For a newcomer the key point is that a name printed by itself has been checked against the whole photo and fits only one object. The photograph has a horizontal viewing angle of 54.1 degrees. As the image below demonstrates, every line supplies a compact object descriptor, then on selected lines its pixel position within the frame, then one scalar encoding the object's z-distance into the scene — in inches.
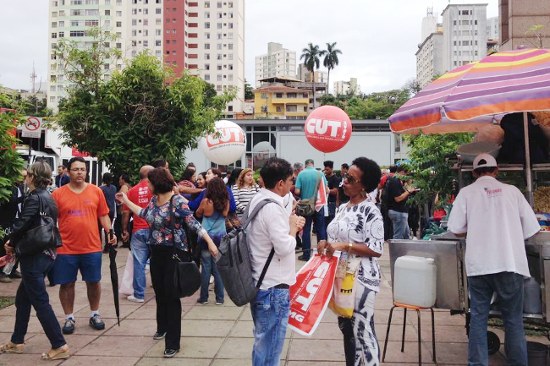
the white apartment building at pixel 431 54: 5831.7
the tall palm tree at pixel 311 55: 3875.5
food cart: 182.4
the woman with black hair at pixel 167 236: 211.2
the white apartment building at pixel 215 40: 5088.6
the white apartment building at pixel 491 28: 6422.2
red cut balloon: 535.8
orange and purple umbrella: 162.9
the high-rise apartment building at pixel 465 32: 5546.3
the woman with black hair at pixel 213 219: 287.6
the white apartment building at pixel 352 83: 7101.4
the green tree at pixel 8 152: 257.8
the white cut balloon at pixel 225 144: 587.2
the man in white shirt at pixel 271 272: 140.7
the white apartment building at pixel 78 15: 4913.9
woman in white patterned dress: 154.3
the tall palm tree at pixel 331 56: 3907.5
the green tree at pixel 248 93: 4981.3
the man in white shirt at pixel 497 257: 165.2
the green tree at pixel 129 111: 428.1
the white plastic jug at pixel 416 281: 187.9
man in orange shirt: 227.9
